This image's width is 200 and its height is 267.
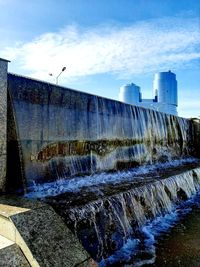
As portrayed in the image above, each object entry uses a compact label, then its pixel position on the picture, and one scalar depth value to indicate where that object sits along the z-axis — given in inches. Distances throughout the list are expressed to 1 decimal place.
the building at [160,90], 3683.0
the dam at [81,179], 94.4
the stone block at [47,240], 79.0
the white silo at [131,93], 3676.5
